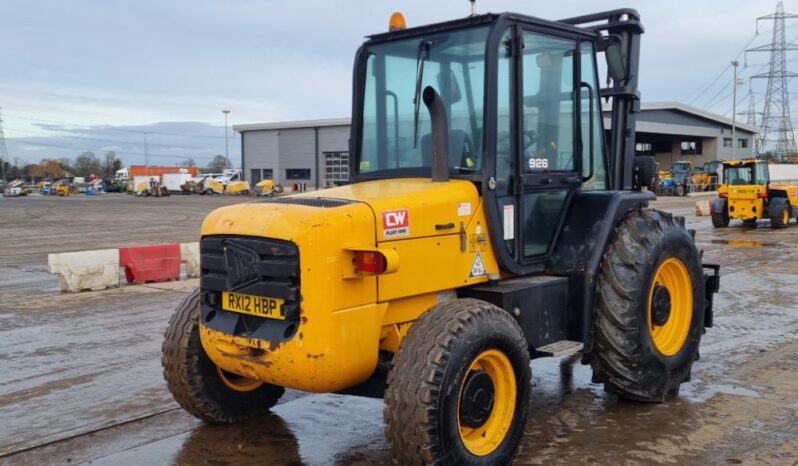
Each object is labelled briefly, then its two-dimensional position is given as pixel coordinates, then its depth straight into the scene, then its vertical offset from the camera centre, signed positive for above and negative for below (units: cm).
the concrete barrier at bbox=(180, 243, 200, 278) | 1268 -119
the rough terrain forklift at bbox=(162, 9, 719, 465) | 395 -48
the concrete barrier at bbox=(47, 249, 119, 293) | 1114 -121
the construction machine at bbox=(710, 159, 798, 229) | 2298 -53
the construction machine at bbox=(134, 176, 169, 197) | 5731 +1
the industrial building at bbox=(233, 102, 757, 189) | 5997 +367
